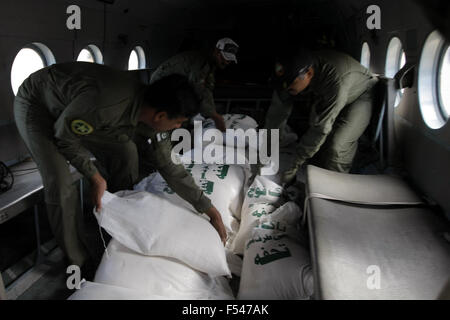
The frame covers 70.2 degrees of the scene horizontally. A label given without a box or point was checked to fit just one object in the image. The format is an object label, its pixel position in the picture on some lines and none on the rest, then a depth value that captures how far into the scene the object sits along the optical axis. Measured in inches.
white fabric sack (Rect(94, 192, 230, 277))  69.7
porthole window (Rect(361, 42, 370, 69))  171.3
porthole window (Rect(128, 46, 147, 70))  205.6
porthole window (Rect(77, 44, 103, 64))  150.3
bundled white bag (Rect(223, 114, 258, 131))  146.7
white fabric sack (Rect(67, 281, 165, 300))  58.7
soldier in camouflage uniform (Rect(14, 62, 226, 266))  64.9
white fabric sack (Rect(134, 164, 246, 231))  94.2
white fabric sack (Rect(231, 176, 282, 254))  88.1
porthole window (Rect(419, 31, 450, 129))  91.9
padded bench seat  51.3
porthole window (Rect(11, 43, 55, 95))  112.9
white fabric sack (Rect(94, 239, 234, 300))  65.1
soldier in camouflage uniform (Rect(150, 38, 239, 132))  132.6
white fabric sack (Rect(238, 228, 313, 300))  65.3
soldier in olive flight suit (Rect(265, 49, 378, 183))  94.8
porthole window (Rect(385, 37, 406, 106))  128.4
